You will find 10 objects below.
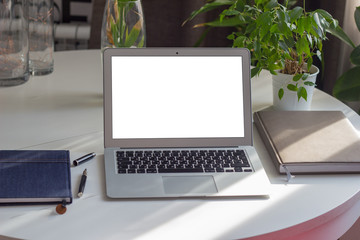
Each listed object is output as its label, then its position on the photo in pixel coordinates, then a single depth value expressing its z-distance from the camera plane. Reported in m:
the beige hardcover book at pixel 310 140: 1.42
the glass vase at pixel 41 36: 1.84
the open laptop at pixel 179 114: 1.41
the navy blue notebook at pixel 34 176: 1.29
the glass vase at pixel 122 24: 1.72
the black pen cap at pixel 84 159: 1.43
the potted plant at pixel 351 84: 2.16
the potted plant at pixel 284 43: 1.52
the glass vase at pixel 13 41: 1.76
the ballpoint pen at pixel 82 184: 1.32
